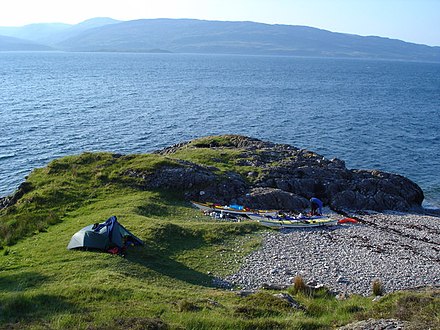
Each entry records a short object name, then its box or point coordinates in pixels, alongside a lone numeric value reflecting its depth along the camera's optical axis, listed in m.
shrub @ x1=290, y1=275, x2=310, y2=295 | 27.16
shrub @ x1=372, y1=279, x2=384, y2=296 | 28.75
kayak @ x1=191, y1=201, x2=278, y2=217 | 43.38
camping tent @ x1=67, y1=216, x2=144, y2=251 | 31.11
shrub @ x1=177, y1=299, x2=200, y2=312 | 21.31
